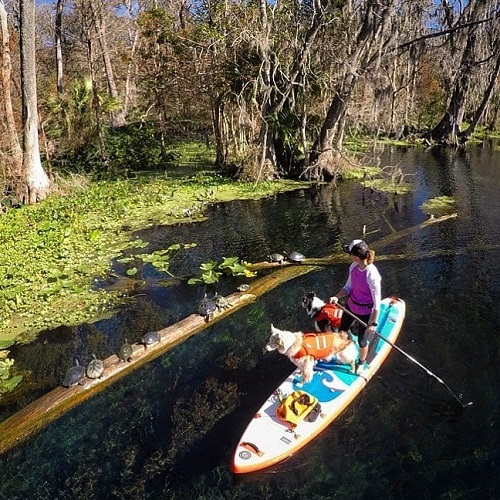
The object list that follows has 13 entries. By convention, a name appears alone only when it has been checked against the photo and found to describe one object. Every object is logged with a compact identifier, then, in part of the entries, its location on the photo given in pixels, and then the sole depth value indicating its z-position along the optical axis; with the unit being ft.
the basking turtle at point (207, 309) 27.95
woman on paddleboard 19.97
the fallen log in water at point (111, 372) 20.94
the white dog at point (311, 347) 19.75
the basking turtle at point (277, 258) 35.86
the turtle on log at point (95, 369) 23.11
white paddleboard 18.31
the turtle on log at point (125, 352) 24.34
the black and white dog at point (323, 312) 22.63
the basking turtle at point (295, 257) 35.78
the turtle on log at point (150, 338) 25.25
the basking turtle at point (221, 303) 29.01
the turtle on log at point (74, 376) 22.63
